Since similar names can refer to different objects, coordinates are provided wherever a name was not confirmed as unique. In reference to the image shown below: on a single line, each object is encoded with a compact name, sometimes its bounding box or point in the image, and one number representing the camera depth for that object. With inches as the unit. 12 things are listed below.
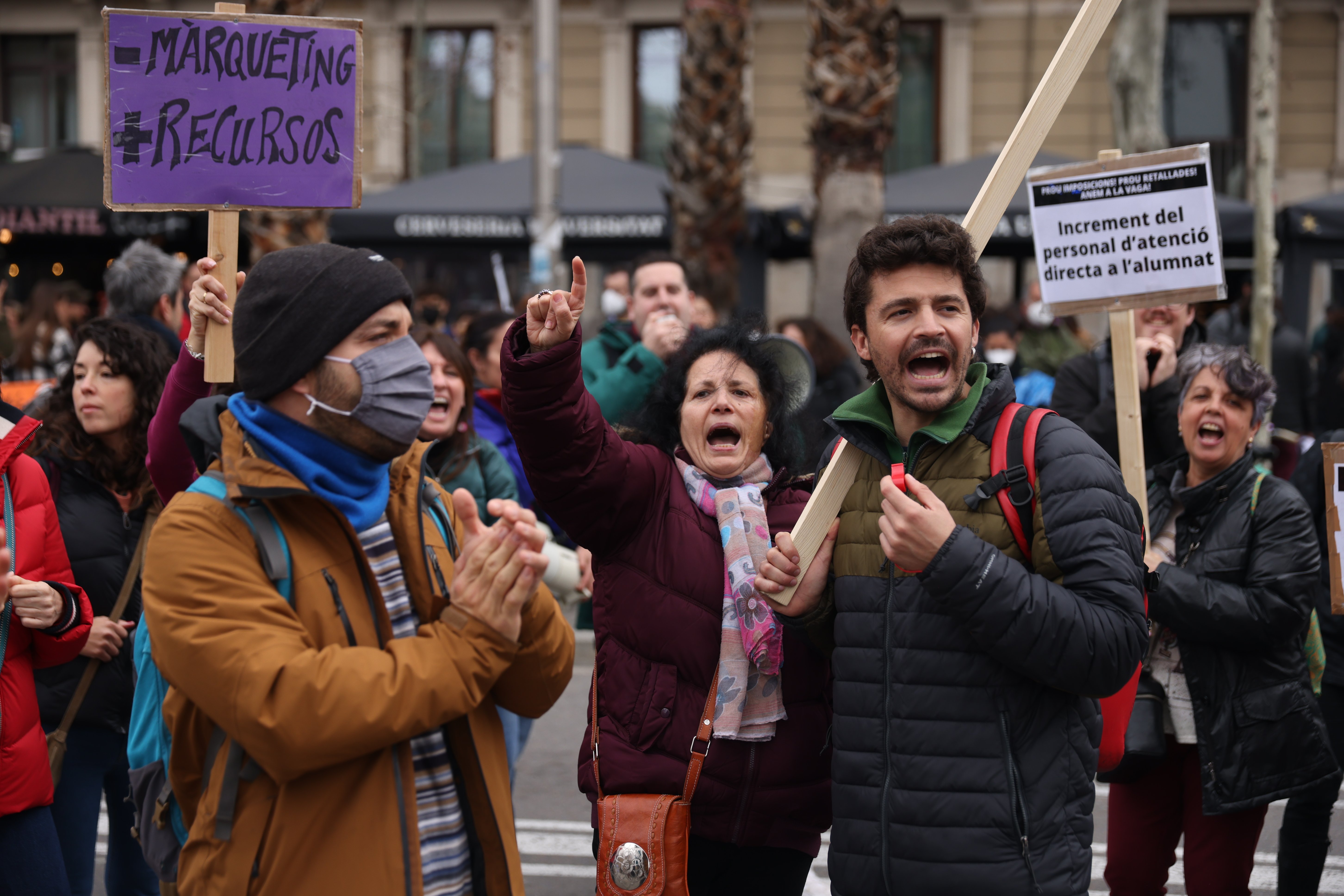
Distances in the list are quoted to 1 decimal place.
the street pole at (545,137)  461.7
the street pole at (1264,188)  426.3
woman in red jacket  126.1
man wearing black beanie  83.6
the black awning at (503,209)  491.2
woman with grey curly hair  145.3
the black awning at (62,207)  510.0
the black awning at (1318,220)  490.6
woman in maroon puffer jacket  116.3
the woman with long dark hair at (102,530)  151.1
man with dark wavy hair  96.2
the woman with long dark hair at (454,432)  189.8
